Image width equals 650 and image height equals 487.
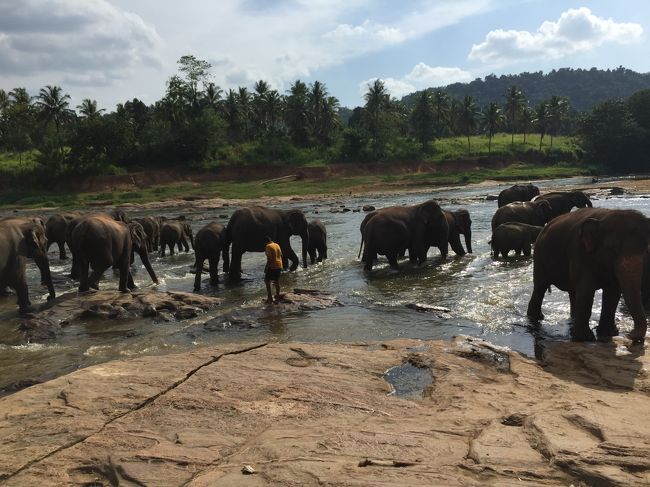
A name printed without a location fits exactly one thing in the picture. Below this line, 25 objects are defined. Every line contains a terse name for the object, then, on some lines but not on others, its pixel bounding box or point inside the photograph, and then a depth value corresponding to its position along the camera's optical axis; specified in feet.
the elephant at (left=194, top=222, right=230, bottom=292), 47.88
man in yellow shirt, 37.81
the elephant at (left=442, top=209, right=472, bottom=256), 57.67
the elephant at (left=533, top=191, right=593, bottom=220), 67.46
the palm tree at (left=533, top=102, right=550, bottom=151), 312.71
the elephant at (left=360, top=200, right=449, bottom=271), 50.34
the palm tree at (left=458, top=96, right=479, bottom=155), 305.94
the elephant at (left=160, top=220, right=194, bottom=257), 71.26
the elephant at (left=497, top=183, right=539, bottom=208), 84.94
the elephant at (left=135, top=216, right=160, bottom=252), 73.10
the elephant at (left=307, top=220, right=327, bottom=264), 59.26
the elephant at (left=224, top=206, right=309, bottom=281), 48.39
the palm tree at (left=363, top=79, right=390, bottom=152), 288.92
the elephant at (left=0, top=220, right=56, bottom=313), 36.32
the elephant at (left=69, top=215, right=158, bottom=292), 41.06
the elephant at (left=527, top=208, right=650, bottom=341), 23.61
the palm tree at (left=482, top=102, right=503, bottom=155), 308.40
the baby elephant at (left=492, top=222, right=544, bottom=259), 55.11
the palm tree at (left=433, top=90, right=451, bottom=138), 322.34
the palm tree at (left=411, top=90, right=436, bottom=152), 281.54
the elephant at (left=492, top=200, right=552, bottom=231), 61.98
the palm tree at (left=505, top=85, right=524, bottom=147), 319.68
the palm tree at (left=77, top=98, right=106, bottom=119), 245.24
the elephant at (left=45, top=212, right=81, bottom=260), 67.15
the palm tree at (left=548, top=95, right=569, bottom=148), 318.45
